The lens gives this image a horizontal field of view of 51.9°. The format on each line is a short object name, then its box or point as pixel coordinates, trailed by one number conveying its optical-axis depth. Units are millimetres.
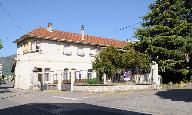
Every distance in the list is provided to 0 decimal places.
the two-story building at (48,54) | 25297
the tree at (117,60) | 18039
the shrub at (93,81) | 18388
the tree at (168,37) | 19200
